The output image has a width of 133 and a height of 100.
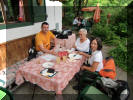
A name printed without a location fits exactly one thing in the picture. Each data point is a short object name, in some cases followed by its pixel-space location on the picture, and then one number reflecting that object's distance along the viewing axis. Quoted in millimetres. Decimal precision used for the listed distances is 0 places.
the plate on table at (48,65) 2079
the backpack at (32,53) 3052
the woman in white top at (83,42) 2987
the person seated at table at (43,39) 3033
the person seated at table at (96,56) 2195
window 3645
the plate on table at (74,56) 2500
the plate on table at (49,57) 2413
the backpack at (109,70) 2067
